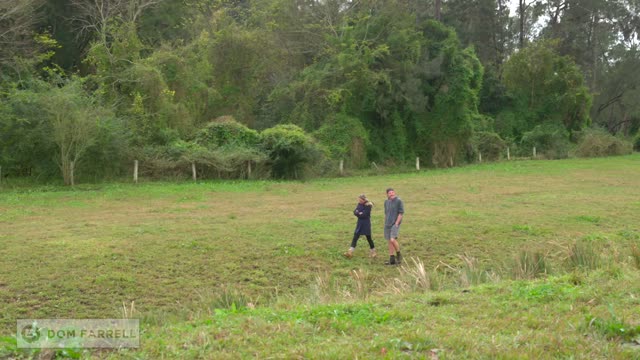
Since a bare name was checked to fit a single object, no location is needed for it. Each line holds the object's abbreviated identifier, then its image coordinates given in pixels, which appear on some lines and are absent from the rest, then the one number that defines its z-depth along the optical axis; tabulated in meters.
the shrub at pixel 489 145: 45.38
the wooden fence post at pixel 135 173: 26.34
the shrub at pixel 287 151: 29.30
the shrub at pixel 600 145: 46.69
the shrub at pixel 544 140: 48.69
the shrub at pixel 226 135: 29.89
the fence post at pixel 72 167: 24.98
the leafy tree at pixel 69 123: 24.33
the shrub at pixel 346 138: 36.38
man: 12.13
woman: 12.61
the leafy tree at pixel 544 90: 53.06
